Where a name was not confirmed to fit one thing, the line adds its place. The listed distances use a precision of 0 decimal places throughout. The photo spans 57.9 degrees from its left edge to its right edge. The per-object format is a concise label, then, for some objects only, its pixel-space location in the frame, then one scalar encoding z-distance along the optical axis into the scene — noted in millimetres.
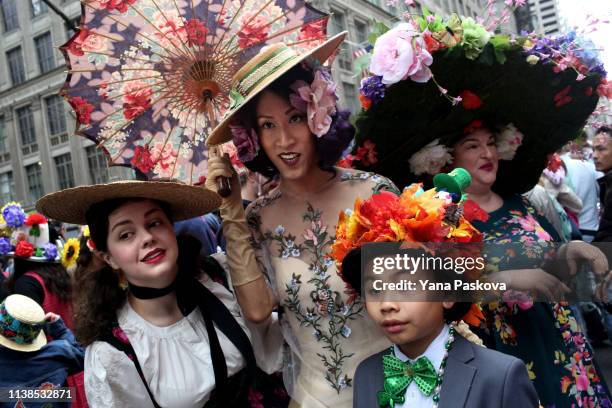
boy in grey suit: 1453
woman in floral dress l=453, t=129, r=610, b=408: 2307
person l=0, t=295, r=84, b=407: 3311
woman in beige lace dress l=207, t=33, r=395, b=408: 2033
